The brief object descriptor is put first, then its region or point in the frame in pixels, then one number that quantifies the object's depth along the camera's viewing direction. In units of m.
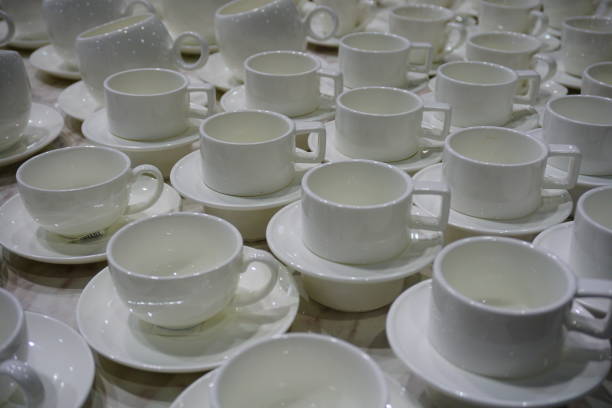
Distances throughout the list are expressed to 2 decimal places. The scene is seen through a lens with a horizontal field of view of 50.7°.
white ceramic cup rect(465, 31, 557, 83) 1.20
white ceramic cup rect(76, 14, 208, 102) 1.16
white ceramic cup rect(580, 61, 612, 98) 1.05
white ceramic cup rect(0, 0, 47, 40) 1.52
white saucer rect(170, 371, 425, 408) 0.57
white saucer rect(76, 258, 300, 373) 0.64
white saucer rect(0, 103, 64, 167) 1.07
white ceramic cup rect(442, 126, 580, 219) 0.80
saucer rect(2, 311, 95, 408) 0.60
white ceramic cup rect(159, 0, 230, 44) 1.44
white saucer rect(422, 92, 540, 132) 1.06
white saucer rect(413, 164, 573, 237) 0.79
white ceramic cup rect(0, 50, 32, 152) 1.03
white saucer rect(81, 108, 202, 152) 1.01
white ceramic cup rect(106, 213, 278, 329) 0.64
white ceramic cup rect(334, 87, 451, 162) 0.93
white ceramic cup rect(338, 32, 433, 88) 1.17
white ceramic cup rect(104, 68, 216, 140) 1.02
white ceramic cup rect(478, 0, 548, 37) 1.44
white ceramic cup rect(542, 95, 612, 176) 0.89
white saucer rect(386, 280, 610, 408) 0.56
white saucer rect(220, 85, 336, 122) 1.10
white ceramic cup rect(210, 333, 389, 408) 0.55
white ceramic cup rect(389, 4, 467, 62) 1.35
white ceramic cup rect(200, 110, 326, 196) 0.85
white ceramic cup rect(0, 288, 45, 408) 0.54
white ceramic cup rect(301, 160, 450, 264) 0.71
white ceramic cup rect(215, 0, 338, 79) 1.24
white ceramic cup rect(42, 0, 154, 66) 1.31
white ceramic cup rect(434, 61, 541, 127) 1.04
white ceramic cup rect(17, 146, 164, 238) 0.80
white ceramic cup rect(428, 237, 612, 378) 0.57
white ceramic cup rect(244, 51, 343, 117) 1.07
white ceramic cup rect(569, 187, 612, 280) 0.68
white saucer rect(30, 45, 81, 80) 1.39
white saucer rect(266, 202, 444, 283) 0.70
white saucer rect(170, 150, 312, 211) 0.85
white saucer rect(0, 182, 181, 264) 0.81
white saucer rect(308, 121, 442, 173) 0.94
